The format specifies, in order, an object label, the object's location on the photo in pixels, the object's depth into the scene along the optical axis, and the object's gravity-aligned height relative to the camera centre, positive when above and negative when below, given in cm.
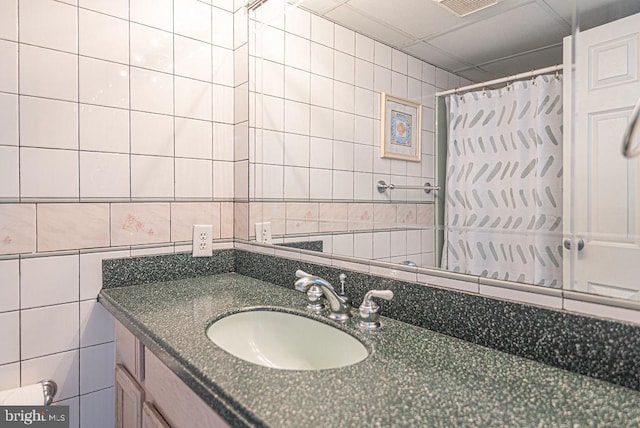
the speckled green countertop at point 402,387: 54 -28
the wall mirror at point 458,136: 72 +19
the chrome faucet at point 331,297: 100 -22
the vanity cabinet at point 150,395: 74 -41
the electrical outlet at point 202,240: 150 -11
